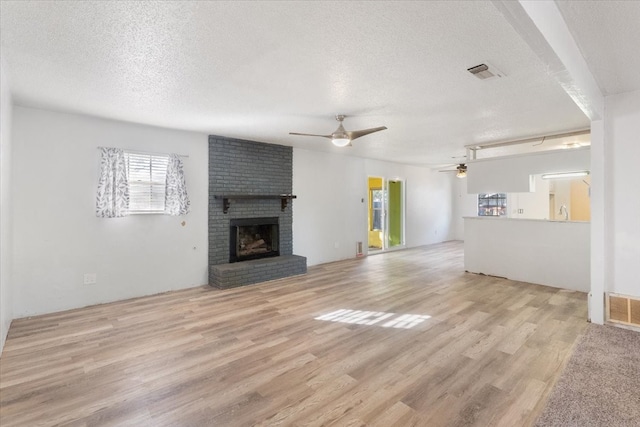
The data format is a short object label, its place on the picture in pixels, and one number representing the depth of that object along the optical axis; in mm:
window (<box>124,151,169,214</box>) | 4473
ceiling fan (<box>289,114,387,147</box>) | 3846
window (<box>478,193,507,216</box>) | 9508
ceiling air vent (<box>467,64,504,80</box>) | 2624
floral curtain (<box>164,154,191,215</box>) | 4746
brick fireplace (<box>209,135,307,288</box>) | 5289
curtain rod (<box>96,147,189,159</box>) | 4428
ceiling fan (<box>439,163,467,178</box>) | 7914
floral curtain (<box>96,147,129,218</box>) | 4168
